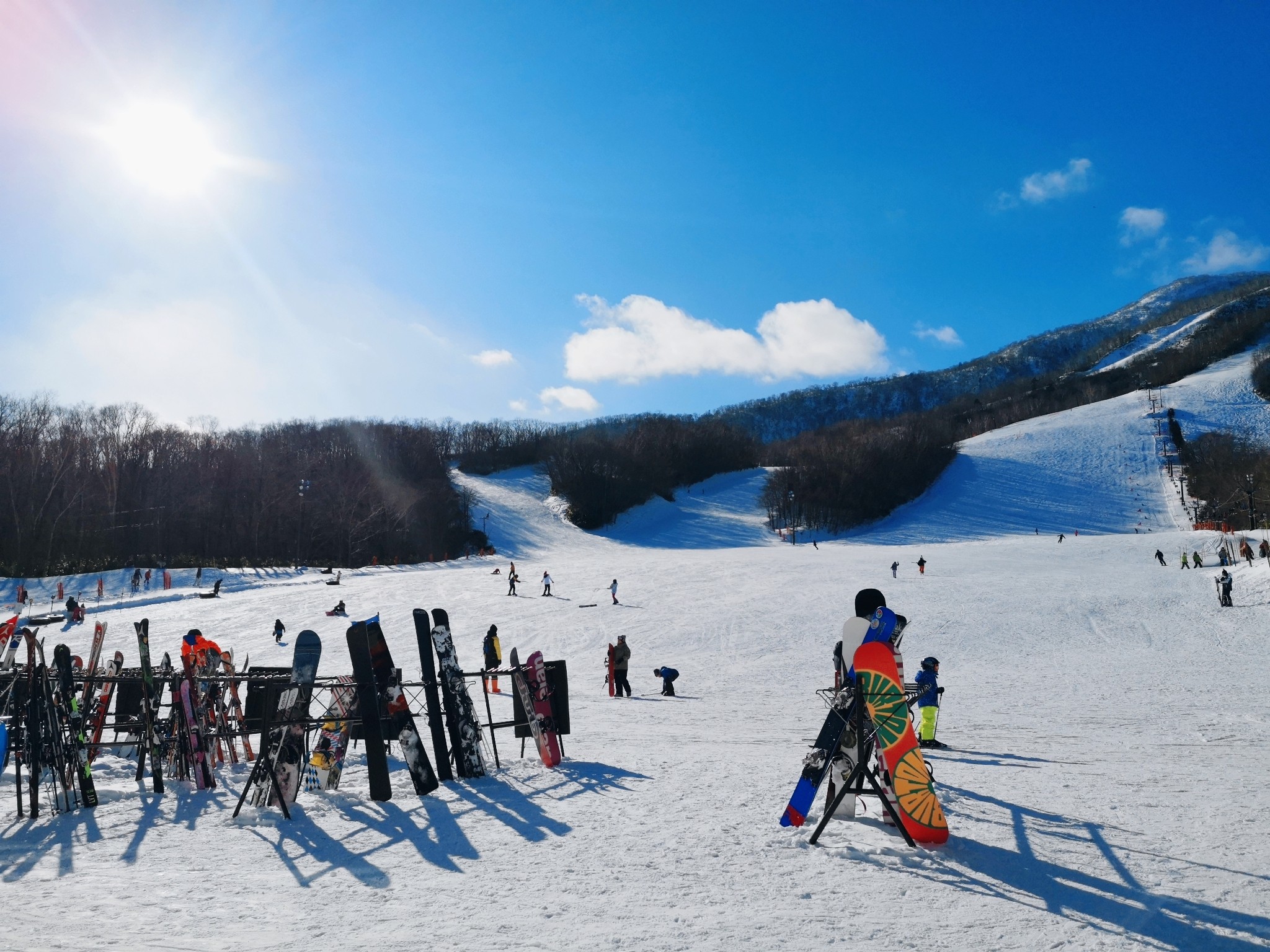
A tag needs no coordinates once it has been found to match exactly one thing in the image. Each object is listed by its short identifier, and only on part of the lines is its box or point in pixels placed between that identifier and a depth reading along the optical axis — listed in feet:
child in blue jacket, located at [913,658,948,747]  34.14
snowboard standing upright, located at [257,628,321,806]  26.45
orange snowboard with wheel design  21.34
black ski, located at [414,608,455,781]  30.83
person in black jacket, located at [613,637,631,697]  52.54
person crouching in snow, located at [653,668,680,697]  53.16
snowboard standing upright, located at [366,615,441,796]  28.55
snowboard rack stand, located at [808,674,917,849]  21.70
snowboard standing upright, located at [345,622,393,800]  27.73
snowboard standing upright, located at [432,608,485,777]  30.99
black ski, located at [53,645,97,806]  26.86
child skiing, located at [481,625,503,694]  57.47
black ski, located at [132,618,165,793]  28.95
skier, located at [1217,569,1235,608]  84.07
